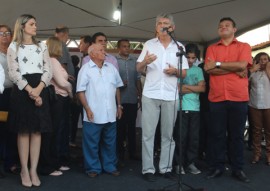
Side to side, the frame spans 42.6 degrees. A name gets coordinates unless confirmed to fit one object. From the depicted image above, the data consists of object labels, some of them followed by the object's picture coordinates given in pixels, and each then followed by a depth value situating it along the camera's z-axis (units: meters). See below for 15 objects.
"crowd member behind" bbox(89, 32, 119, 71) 4.01
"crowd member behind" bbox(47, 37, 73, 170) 3.57
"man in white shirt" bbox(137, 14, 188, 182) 3.46
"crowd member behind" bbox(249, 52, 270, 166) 4.27
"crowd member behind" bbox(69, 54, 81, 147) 5.28
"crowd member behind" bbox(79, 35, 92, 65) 4.61
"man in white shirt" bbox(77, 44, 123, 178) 3.59
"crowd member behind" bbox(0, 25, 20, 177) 3.46
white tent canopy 6.59
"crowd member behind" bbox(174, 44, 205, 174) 3.76
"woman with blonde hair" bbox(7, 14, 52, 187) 3.12
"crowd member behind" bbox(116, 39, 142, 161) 4.24
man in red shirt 3.47
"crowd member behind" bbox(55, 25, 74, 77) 3.98
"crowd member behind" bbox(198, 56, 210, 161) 4.06
